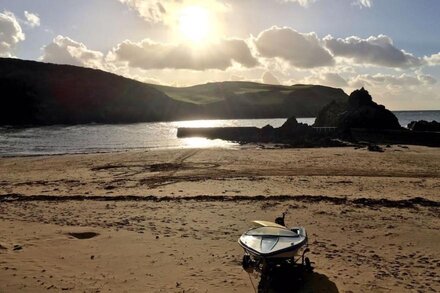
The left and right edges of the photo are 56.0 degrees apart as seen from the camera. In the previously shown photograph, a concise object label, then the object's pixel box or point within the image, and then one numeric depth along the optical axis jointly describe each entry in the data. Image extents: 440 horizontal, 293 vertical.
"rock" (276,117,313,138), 62.56
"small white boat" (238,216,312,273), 10.17
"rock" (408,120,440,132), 55.71
